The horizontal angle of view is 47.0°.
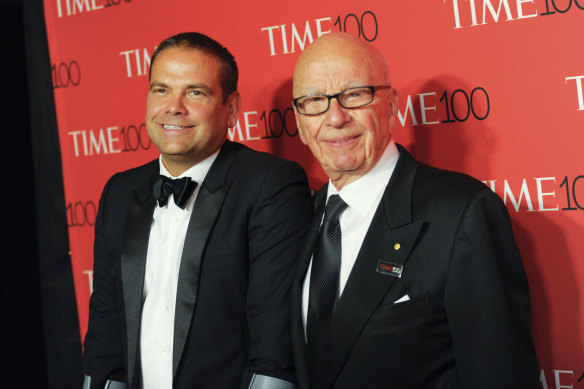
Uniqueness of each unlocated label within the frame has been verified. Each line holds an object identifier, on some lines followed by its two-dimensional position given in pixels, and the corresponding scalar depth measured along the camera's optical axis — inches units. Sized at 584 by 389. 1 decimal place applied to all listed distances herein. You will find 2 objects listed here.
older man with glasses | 60.7
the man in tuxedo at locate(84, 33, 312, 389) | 77.4
